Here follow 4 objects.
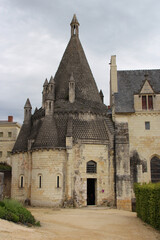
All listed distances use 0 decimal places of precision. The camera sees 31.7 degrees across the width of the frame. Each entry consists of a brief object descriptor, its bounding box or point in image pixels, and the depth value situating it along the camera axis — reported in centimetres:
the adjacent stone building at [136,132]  2986
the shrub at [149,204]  1564
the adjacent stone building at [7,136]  5019
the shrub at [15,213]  1430
